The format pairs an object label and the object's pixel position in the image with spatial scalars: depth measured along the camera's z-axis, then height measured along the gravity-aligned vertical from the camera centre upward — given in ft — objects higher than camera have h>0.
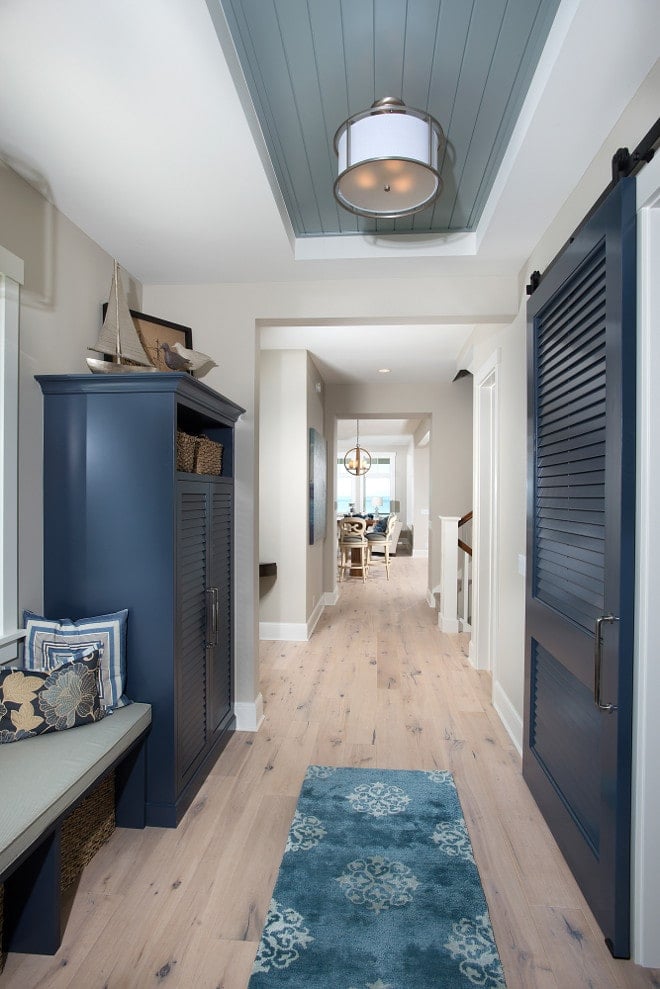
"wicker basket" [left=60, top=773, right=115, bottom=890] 6.05 -4.03
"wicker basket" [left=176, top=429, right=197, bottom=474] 7.67 +0.60
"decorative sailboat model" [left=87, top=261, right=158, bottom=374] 7.75 +2.23
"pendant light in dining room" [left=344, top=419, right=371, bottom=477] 31.19 +1.69
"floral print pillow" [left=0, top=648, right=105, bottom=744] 5.92 -2.32
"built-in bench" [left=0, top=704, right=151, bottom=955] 4.70 -2.88
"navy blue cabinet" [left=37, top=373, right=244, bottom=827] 7.14 -0.44
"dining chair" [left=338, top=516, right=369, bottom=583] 29.96 -2.94
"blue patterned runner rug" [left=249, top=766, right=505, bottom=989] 5.03 -4.42
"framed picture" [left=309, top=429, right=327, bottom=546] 17.84 +0.24
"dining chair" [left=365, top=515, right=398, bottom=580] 32.55 -2.86
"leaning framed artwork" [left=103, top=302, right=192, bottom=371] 9.19 +2.76
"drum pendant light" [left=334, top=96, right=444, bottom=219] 5.46 +3.48
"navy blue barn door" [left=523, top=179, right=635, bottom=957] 5.02 -0.68
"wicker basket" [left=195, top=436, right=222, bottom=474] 8.34 +0.58
